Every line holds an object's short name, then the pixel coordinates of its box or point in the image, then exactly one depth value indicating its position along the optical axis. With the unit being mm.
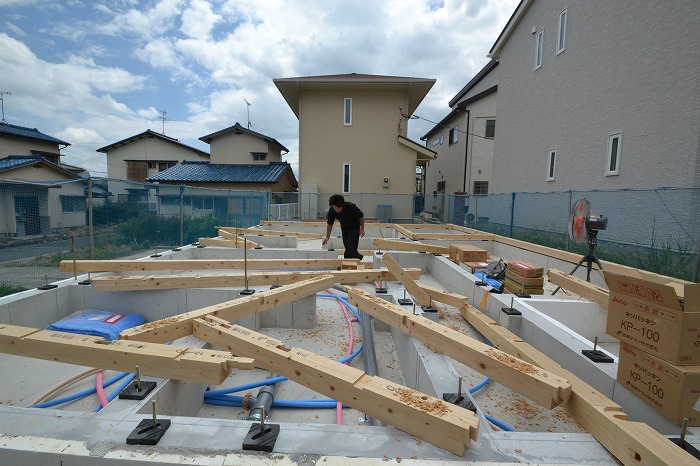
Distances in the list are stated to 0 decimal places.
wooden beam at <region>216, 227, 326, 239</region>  8671
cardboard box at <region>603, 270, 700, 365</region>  1706
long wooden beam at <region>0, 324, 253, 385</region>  2008
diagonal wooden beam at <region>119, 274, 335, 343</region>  2615
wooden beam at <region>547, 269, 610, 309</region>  3555
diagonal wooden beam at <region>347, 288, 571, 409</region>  1917
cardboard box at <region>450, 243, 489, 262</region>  5816
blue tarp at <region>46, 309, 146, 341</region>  3579
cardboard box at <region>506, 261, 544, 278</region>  3928
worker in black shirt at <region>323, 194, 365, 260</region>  5897
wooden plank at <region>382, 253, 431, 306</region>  3918
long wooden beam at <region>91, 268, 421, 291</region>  4039
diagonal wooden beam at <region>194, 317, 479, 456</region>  1527
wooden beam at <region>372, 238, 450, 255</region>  6473
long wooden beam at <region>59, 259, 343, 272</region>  4355
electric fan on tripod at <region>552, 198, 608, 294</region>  4453
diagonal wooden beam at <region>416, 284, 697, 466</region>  1381
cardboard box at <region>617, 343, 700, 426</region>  1709
